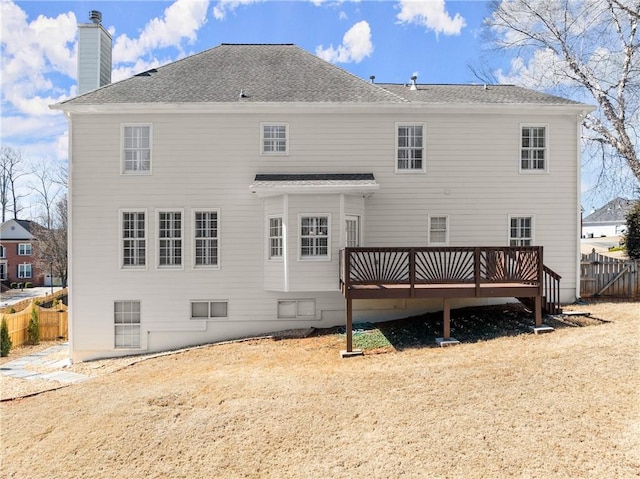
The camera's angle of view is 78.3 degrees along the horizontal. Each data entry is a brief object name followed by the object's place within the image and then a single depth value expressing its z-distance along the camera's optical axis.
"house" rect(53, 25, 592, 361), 12.35
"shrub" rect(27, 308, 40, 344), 16.11
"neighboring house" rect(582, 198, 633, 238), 55.48
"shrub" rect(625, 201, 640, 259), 16.81
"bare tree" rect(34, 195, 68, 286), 32.81
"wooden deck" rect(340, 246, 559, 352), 9.80
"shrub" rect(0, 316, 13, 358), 13.95
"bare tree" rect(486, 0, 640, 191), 18.22
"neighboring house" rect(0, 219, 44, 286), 41.16
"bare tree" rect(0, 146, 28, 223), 44.55
